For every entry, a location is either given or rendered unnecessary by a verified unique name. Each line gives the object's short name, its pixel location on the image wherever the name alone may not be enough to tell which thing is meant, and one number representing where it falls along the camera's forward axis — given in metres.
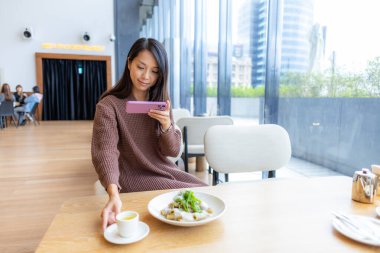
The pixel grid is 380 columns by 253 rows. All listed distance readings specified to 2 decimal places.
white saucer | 0.64
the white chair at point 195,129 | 2.66
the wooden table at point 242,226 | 0.63
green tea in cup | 0.69
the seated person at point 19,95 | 8.03
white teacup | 0.65
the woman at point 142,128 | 1.12
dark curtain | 9.14
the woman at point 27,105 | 7.63
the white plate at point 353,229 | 0.64
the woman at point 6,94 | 7.27
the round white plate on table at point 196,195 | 0.70
